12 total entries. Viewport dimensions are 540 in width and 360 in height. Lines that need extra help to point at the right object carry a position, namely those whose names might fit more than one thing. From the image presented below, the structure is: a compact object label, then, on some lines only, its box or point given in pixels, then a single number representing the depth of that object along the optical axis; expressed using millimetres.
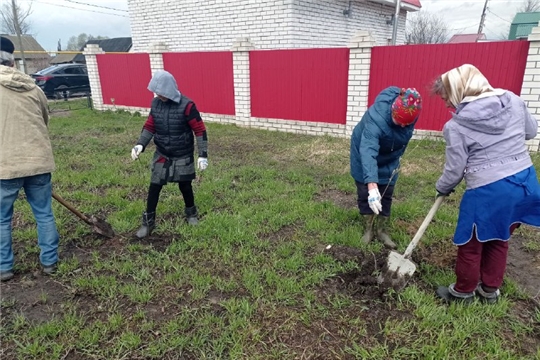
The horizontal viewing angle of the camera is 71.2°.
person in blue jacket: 2842
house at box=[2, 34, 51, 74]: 34031
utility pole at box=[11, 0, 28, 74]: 15008
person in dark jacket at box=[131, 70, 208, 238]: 3434
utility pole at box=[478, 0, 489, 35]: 32153
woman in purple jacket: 2227
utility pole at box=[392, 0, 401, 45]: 11461
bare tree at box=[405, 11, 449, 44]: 38312
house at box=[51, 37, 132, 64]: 29266
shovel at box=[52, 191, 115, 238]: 3654
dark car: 17078
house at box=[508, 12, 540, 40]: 27397
